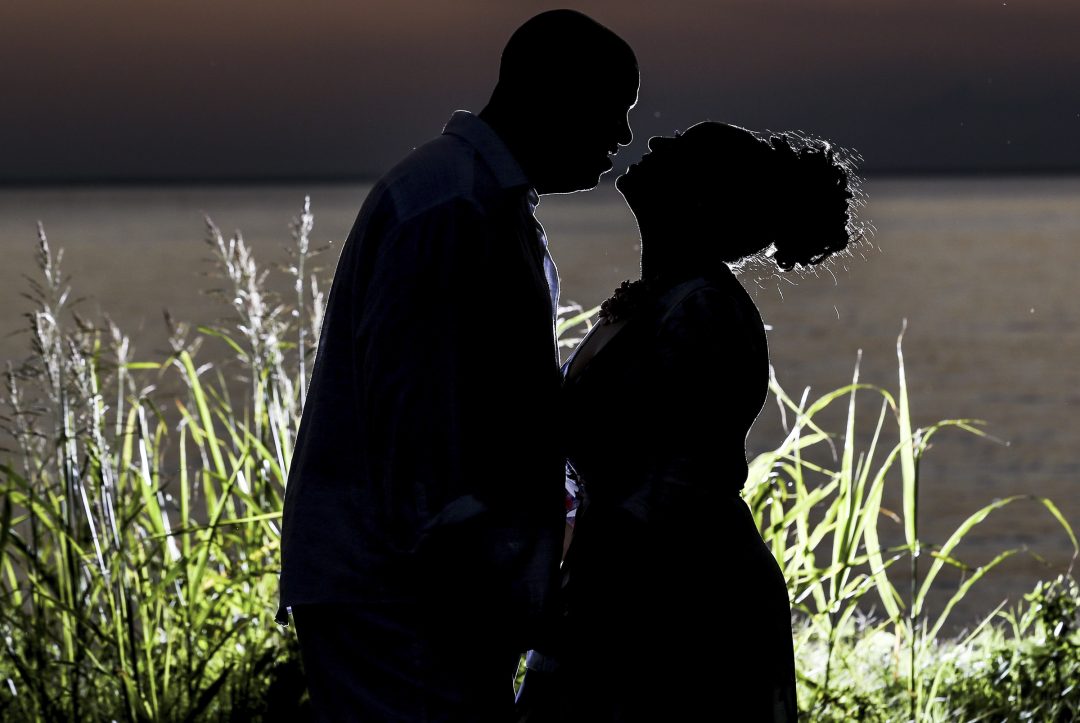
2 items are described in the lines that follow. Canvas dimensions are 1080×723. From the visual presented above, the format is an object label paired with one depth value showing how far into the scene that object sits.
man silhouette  7.08
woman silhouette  7.37
